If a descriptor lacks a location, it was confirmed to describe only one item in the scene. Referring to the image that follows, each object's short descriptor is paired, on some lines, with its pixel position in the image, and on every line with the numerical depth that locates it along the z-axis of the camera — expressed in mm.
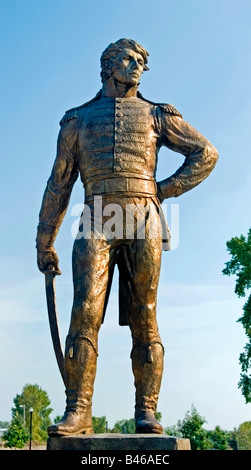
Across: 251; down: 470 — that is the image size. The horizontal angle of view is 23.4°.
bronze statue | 5410
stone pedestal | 4672
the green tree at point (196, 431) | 25656
